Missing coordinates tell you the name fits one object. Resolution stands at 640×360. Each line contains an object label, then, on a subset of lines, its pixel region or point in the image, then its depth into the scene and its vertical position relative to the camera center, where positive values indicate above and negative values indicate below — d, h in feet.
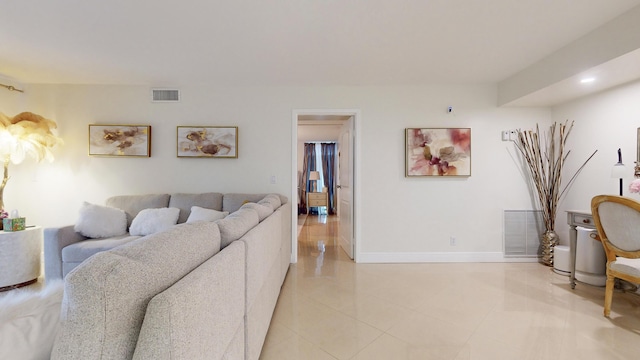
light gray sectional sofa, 2.28 -1.24
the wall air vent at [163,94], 11.76 +3.61
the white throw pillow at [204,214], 9.30 -1.34
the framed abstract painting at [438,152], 11.72 +1.10
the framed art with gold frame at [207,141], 11.71 +1.55
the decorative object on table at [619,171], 8.57 +0.21
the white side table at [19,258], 8.68 -2.75
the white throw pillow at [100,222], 9.32 -1.64
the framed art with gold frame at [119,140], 11.57 +1.56
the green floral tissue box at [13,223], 9.06 -1.61
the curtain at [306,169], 27.91 +0.79
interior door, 12.42 -0.58
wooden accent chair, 6.84 -1.53
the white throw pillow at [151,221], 9.73 -1.65
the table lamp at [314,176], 27.13 +0.06
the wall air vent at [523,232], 11.84 -2.43
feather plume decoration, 9.53 +1.39
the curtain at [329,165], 27.89 +1.21
